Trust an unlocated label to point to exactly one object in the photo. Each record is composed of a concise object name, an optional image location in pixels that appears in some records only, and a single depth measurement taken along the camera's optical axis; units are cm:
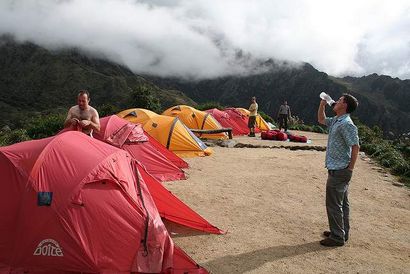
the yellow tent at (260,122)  2908
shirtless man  859
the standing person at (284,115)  2578
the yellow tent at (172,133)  1469
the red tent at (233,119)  2556
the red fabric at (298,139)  2307
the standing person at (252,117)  2429
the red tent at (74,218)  525
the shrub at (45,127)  1978
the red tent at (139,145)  1106
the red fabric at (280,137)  2339
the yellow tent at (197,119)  2206
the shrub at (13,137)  1645
